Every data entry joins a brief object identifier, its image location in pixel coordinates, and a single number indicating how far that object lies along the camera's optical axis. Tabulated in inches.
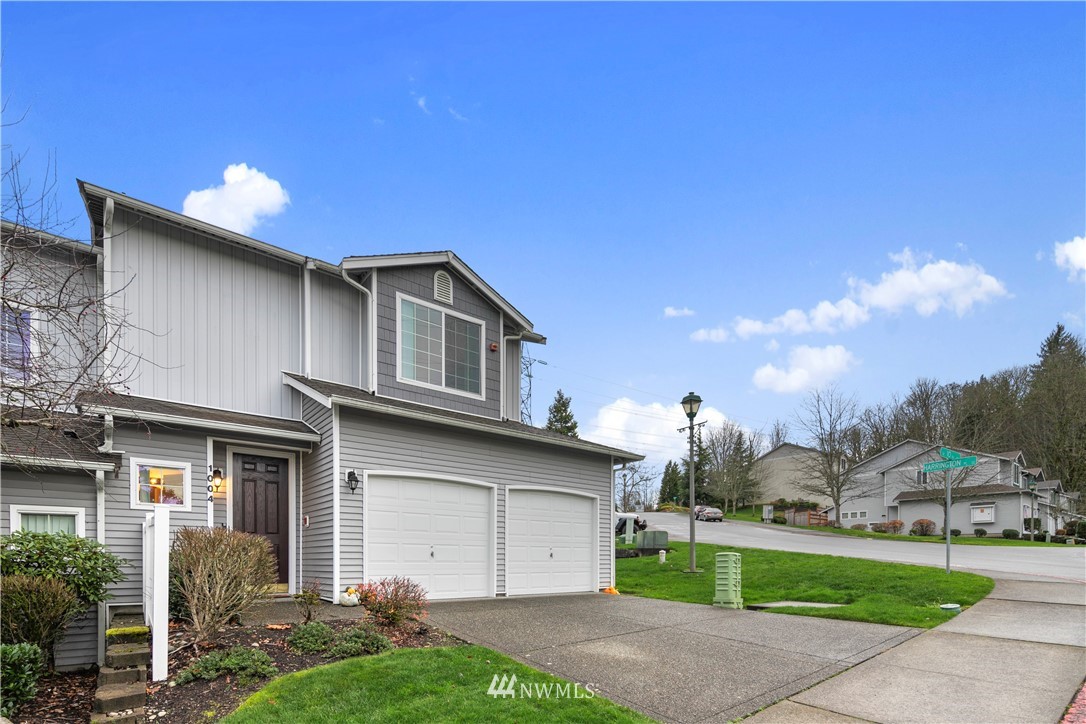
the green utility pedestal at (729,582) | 441.4
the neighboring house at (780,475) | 2305.6
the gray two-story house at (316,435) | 360.2
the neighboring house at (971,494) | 1481.3
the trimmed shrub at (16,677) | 238.1
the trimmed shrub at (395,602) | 300.7
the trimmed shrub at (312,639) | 270.2
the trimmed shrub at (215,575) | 279.6
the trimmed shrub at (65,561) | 281.1
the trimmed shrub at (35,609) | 267.7
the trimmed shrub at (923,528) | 1525.6
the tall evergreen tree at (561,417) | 2090.3
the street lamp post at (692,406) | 667.8
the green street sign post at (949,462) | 486.3
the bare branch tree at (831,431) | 1657.2
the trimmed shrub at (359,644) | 265.6
